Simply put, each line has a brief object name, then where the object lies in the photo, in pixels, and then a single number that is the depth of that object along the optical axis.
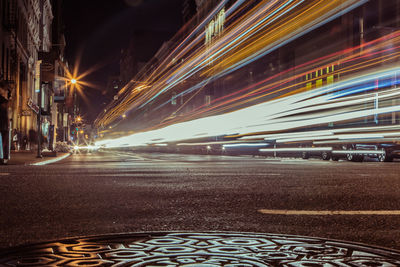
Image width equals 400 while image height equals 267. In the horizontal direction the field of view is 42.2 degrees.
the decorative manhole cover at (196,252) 3.33
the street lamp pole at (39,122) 25.30
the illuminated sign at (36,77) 52.01
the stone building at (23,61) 35.19
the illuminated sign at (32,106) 45.46
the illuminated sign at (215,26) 75.34
